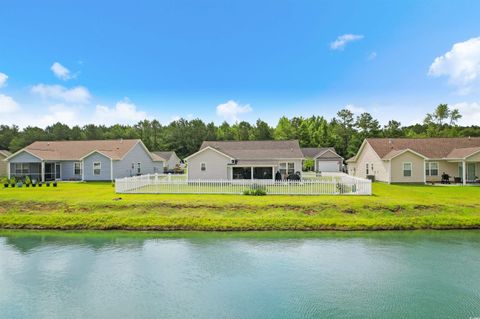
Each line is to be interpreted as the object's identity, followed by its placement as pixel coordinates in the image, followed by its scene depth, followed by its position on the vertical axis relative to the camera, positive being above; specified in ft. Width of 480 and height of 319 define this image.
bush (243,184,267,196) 72.38 -5.74
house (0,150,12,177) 141.08 +1.80
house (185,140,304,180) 98.12 +0.18
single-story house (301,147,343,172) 188.85 +1.62
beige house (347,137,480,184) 103.53 +0.69
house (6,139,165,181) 117.39 +2.85
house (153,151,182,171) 203.24 +5.16
